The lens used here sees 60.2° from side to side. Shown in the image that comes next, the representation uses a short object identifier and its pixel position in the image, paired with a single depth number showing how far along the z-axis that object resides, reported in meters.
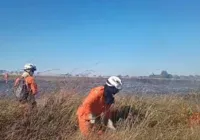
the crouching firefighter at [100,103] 3.46
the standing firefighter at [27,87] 3.55
